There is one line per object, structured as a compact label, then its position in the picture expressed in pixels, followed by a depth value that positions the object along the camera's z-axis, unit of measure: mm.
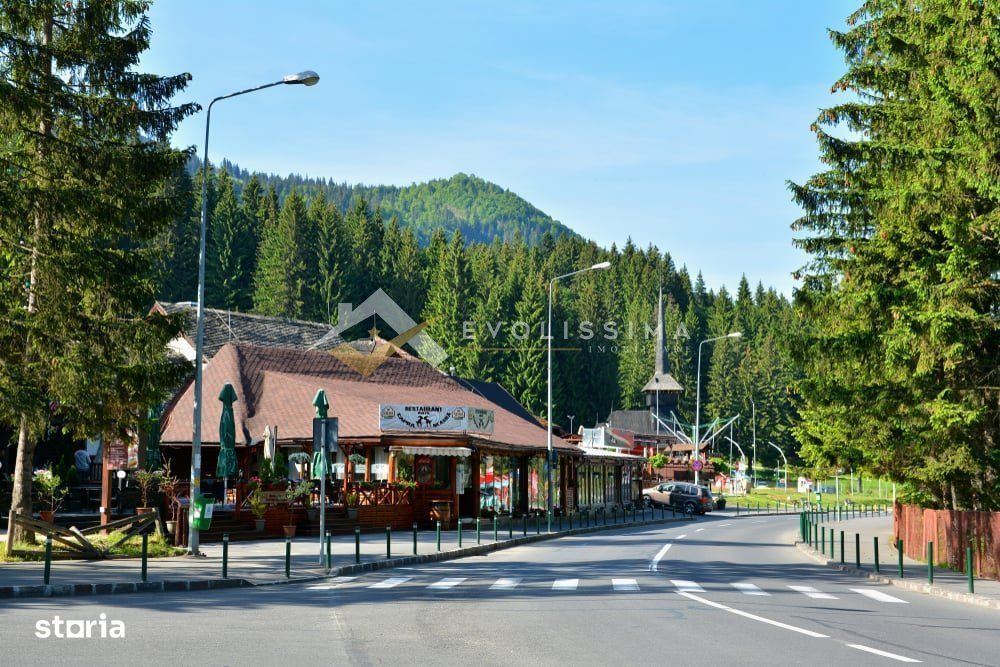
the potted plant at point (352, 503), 36250
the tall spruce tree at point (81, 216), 21453
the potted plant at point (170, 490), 29953
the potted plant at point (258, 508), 32250
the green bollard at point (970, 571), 18953
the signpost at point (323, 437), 23844
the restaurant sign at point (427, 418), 38750
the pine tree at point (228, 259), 116312
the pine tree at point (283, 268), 113125
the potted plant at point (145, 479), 29716
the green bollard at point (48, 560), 17047
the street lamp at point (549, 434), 39688
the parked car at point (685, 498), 64062
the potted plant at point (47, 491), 28092
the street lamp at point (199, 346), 23359
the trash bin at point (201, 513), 23938
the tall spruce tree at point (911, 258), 21109
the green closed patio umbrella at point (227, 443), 32969
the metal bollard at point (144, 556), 18312
